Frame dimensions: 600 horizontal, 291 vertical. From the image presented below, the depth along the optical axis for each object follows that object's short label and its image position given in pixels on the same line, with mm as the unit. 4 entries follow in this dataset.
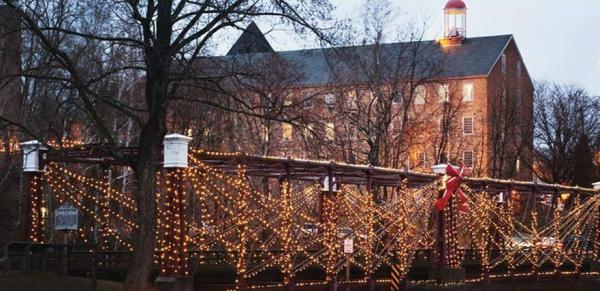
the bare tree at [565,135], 86875
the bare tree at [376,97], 54469
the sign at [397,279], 36750
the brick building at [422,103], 54375
